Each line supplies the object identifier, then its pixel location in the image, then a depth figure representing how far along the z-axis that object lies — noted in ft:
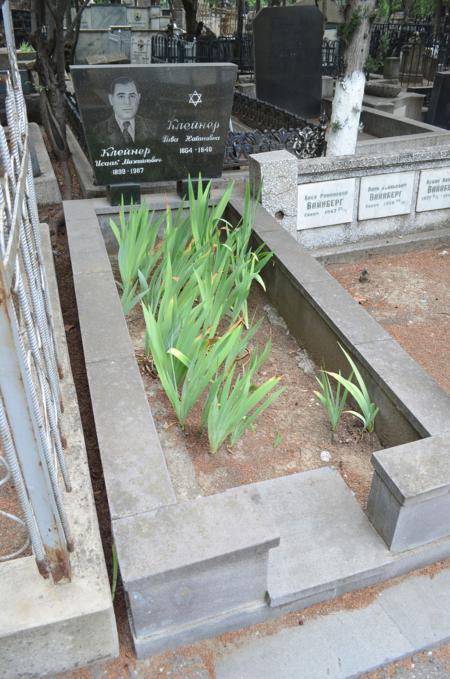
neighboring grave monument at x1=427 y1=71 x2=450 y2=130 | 24.86
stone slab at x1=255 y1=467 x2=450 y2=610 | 5.80
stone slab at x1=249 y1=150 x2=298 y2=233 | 13.42
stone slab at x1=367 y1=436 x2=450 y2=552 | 5.71
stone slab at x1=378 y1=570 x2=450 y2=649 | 5.78
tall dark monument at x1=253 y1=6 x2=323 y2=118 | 24.32
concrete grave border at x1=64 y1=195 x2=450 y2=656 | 5.12
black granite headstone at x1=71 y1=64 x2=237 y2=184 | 12.82
